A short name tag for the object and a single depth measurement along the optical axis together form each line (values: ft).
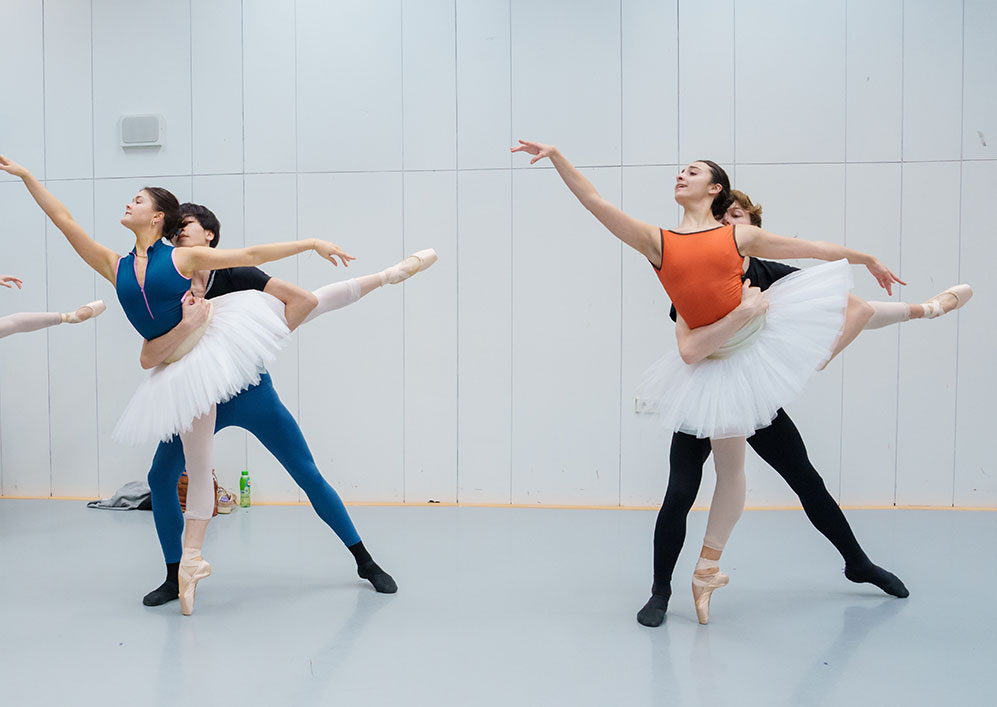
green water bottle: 15.26
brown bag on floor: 14.52
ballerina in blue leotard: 8.79
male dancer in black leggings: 9.02
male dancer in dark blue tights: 9.61
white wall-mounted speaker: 15.44
